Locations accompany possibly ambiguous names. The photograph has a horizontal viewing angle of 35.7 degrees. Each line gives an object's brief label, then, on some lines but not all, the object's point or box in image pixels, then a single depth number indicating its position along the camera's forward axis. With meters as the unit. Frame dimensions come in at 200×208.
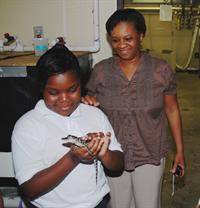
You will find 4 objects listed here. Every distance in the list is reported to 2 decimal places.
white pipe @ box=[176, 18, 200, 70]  7.91
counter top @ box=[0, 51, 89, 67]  1.70
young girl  1.01
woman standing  1.47
